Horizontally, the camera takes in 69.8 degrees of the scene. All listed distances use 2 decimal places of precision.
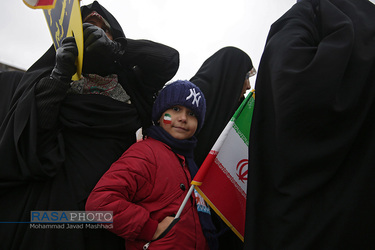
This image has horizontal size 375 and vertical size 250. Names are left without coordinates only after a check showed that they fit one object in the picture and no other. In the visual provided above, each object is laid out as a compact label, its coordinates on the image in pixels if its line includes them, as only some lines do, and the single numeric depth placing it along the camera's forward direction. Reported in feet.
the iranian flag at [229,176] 5.04
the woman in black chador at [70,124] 4.20
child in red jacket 4.23
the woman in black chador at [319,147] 3.17
